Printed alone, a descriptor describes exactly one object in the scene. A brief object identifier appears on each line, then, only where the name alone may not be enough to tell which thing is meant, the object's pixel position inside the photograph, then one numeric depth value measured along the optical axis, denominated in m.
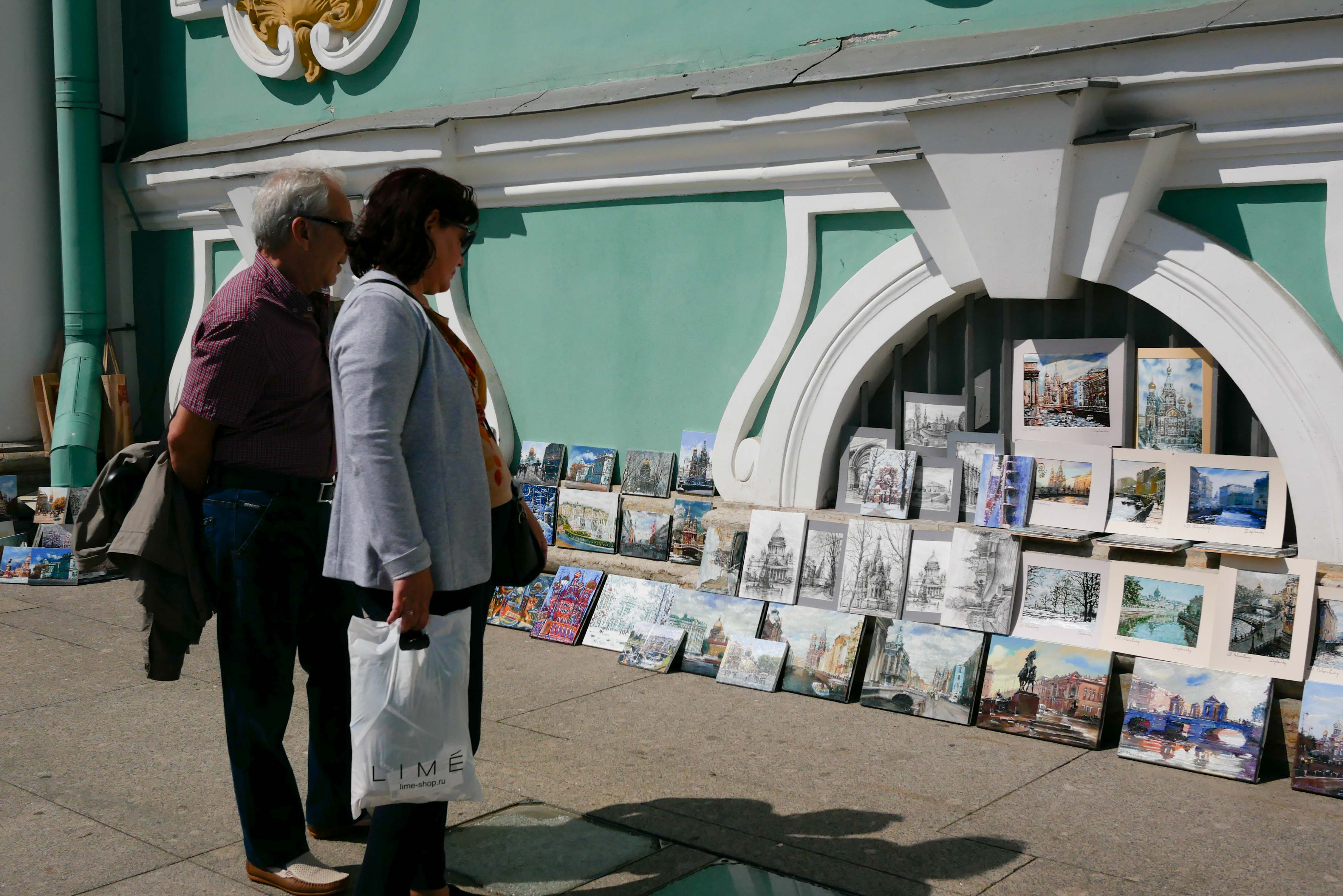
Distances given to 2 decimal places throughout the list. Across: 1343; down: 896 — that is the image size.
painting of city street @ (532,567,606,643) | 5.64
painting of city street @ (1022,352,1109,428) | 4.54
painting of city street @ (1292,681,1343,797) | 3.71
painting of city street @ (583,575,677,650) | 5.50
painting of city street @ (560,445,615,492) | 6.06
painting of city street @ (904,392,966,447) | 4.96
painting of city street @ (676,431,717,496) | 5.68
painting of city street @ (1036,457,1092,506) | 4.56
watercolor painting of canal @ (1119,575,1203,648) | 4.20
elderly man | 3.00
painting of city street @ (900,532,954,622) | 4.78
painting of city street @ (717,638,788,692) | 4.85
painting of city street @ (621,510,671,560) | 5.77
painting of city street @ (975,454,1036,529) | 4.65
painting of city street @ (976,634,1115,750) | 4.21
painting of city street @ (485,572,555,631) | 5.86
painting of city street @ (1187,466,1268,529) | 4.21
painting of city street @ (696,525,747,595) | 5.29
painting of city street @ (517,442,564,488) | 6.25
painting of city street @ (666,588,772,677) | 5.07
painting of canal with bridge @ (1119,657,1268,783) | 3.88
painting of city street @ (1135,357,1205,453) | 4.36
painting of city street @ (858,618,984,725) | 4.47
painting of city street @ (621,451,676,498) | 5.84
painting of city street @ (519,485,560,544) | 6.20
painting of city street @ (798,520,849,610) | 5.05
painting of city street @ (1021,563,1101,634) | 4.44
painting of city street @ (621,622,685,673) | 5.14
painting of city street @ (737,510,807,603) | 5.14
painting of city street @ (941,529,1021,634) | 4.57
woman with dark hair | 2.48
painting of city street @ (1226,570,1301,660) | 3.99
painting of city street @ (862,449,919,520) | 4.99
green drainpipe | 7.76
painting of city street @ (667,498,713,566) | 5.64
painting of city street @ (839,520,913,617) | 4.87
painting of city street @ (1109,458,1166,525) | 4.40
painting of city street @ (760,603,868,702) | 4.73
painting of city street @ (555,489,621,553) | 5.98
